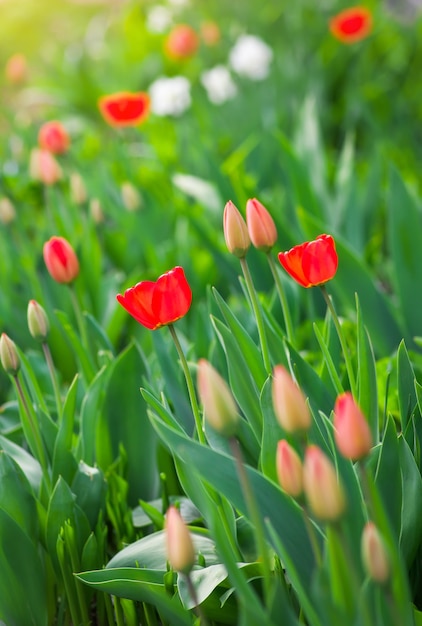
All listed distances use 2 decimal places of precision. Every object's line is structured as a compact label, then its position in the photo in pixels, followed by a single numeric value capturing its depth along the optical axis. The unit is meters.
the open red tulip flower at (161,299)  1.83
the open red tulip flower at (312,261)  1.86
